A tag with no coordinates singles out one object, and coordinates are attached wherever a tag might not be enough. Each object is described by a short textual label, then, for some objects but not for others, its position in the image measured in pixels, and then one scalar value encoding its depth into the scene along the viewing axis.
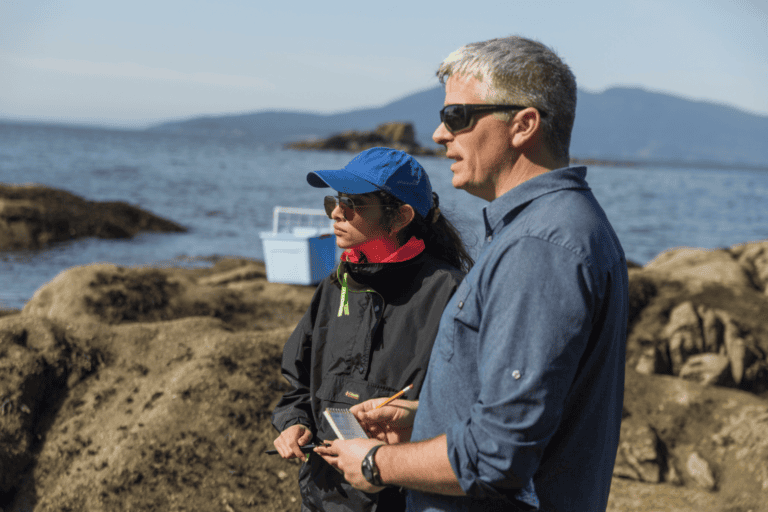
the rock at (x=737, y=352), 6.00
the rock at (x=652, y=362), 5.99
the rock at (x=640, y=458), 4.54
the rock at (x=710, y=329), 6.26
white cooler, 8.19
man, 1.24
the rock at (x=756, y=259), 8.93
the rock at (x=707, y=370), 5.94
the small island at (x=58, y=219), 13.16
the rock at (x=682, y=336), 6.14
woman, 2.16
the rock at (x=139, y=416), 3.65
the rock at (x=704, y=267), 7.67
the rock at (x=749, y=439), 4.15
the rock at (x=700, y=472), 4.40
